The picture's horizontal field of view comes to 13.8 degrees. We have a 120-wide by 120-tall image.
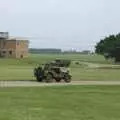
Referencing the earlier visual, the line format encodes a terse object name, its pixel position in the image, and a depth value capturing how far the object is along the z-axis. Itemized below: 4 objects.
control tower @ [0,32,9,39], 169.52
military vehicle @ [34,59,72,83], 42.38
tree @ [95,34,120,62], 140.36
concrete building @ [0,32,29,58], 164.62
